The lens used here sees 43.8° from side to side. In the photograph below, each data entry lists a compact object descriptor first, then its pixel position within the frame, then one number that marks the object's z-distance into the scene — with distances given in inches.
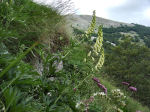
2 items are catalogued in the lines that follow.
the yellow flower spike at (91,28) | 90.0
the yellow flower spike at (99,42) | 82.4
